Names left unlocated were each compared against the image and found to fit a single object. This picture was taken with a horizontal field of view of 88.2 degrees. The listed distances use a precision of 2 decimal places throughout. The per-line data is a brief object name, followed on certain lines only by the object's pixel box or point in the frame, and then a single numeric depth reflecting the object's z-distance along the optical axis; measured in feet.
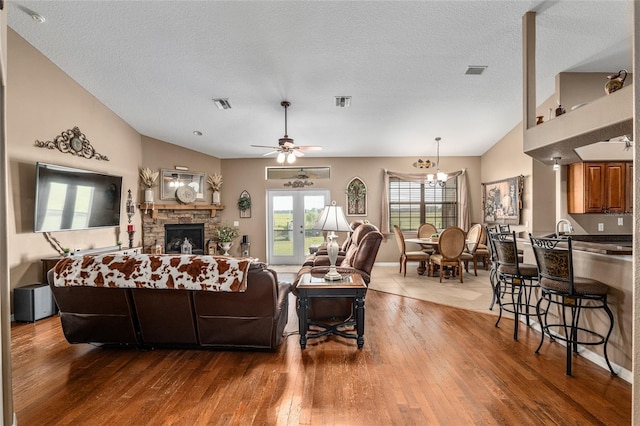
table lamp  10.98
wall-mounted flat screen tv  14.47
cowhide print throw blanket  9.00
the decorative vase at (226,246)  25.48
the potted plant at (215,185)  26.03
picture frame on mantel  23.34
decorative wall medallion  15.20
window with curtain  26.78
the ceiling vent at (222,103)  16.96
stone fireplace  22.53
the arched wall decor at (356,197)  26.58
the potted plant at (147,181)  22.04
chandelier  21.84
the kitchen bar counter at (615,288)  8.46
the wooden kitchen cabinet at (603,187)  15.69
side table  10.09
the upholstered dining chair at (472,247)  20.99
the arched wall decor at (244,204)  26.78
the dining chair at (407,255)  21.35
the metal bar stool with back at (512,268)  11.18
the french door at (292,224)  26.86
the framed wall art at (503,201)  20.80
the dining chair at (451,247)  19.43
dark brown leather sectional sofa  9.25
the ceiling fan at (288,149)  15.62
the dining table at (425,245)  21.12
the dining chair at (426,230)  24.84
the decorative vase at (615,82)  8.70
